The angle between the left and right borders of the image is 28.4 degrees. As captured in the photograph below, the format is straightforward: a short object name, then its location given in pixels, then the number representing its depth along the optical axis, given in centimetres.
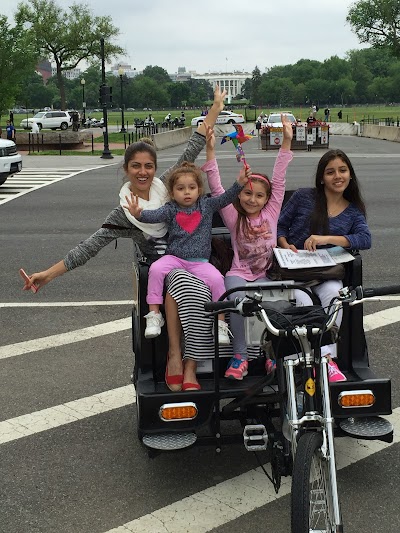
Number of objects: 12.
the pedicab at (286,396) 339
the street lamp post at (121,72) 4808
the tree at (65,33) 8400
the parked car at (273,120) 5349
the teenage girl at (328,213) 500
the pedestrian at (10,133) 4188
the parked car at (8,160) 2070
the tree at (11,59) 4003
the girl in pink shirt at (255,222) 493
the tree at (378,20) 8262
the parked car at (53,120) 7000
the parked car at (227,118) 7559
